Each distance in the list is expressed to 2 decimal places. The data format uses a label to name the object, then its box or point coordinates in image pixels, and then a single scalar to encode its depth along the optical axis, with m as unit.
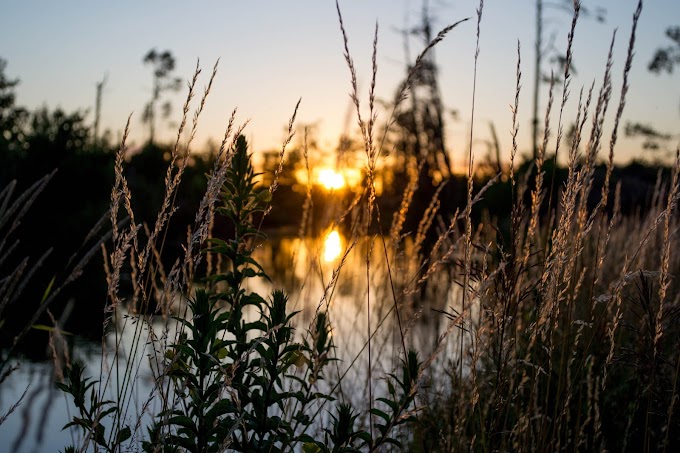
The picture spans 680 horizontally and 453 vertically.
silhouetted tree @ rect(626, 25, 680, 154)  23.08
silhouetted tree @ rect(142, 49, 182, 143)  34.81
